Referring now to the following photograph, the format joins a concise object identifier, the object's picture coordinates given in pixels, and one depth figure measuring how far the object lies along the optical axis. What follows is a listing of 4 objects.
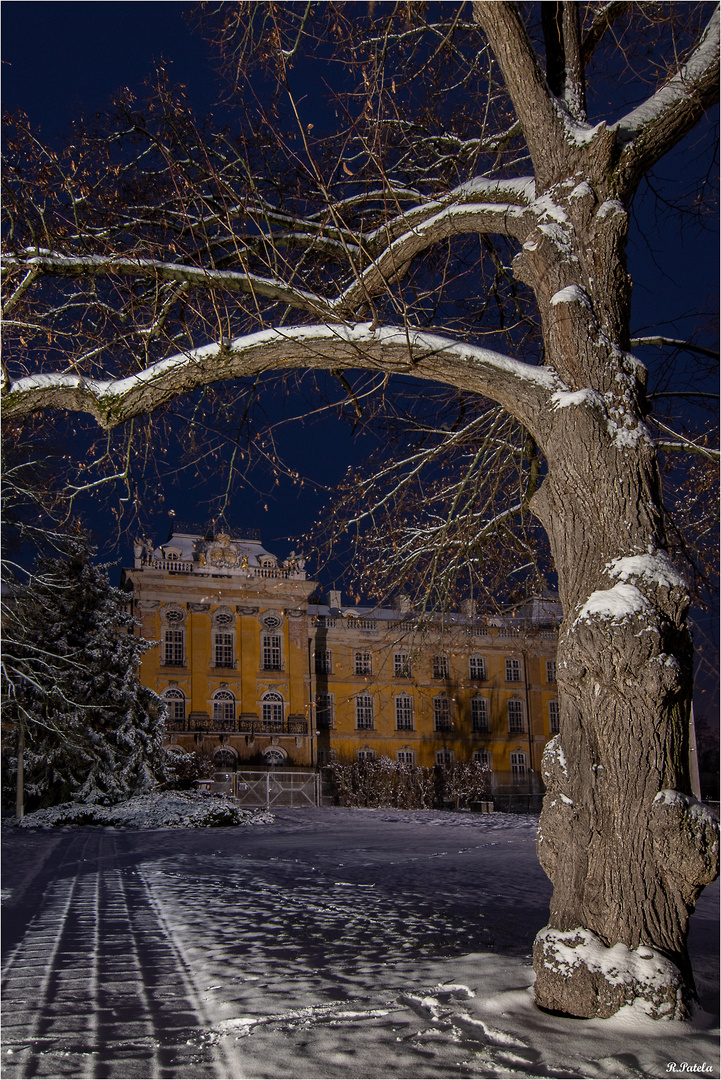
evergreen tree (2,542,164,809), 20.59
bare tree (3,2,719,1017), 3.48
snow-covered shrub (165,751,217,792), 23.61
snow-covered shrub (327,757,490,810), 28.13
